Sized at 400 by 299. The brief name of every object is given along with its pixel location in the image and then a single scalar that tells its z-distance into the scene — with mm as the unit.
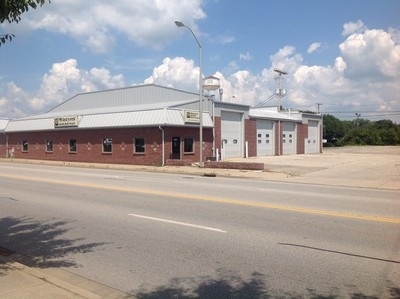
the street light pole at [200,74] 27222
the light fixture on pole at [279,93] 67469
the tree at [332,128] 125800
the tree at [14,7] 5801
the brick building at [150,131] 34062
